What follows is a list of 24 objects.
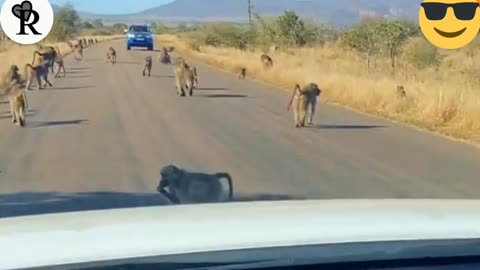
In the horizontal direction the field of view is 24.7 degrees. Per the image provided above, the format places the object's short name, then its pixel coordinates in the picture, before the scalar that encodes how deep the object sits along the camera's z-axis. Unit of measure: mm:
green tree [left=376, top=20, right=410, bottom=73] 43344
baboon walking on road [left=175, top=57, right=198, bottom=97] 25469
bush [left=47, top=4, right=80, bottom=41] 92125
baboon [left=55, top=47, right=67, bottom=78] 33219
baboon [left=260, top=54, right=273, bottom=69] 37978
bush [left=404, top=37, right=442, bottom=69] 45688
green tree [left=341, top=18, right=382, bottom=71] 44656
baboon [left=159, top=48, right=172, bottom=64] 44916
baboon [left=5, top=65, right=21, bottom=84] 24550
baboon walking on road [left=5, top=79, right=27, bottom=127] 17625
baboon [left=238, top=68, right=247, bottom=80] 35456
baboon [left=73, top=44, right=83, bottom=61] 47988
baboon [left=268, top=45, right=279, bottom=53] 61525
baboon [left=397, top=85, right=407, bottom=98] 21984
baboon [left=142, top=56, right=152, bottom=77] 35409
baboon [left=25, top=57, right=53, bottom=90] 28062
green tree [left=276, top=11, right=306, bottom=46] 66000
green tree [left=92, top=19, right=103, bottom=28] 163675
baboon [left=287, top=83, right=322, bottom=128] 17062
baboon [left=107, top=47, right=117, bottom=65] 44238
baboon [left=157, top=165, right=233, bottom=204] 8891
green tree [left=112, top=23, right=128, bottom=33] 156275
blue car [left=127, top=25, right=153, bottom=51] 60469
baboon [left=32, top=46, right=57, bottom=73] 31447
